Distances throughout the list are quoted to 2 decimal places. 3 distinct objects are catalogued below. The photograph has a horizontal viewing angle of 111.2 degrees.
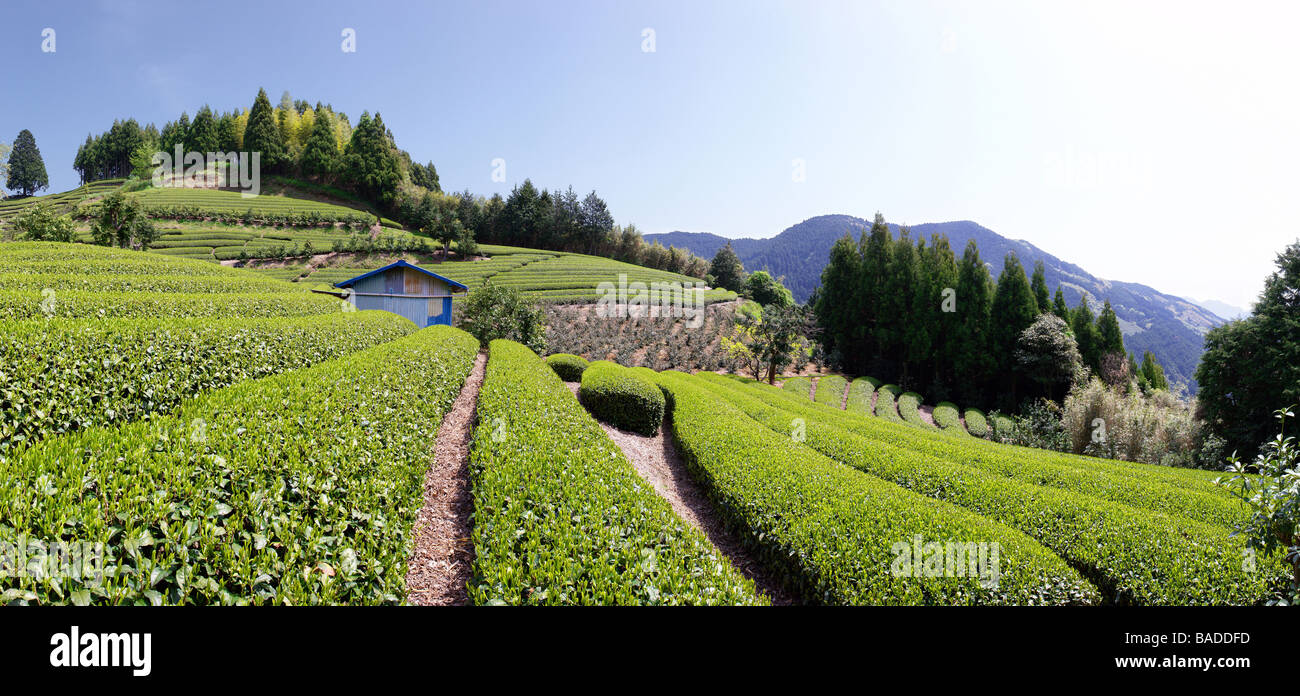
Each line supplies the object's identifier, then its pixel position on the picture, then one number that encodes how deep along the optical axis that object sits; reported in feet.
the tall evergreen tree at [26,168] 255.09
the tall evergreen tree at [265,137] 234.17
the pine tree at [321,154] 236.02
